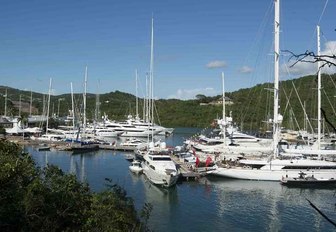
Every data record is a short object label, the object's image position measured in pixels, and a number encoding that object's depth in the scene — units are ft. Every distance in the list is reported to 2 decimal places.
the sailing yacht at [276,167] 134.51
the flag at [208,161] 153.94
